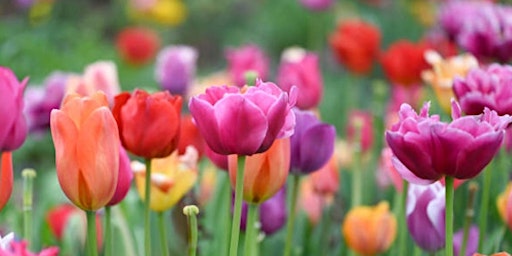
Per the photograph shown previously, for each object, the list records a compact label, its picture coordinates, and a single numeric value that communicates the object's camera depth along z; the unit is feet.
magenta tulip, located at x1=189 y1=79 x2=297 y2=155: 3.21
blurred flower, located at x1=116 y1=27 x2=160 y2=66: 14.16
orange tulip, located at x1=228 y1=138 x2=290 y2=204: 3.49
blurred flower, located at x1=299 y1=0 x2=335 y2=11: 11.53
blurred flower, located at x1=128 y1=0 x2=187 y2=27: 18.99
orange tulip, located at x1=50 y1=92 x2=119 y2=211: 3.31
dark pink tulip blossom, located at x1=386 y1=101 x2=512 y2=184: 3.11
